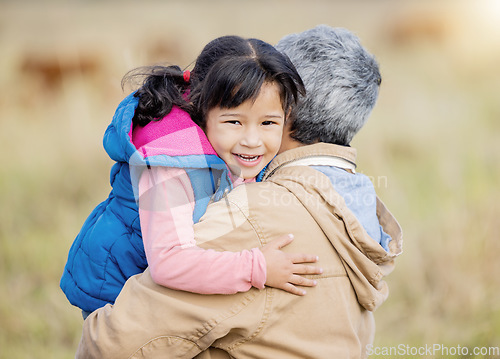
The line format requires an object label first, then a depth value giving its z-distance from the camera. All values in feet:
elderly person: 8.48
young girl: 8.46
